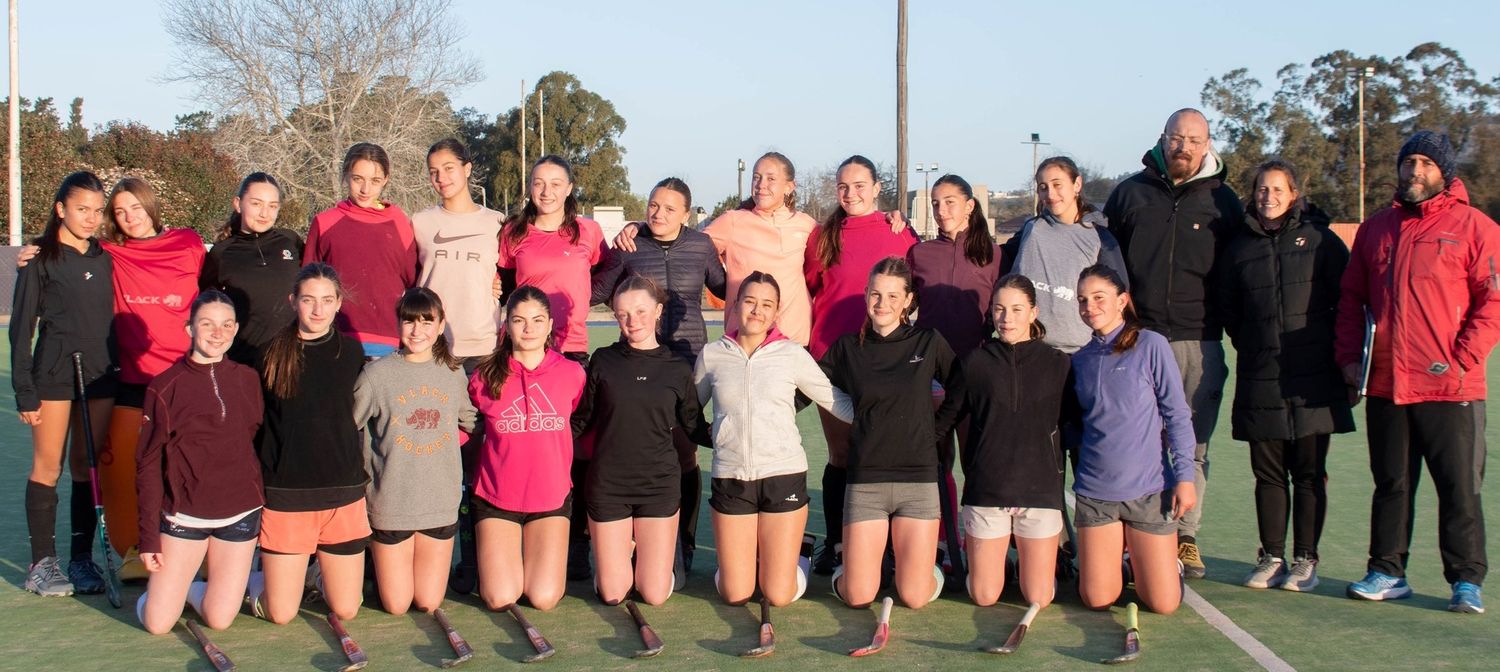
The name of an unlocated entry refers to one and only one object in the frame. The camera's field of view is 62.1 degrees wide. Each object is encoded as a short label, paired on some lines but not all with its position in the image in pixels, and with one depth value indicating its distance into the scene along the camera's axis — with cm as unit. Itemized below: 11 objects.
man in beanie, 508
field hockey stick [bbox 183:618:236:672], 439
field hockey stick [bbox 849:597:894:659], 453
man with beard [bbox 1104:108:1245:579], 566
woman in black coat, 539
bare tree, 3384
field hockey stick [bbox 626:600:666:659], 454
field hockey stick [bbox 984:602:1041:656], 452
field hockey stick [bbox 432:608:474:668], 443
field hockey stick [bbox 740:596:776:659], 452
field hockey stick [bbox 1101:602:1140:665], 446
